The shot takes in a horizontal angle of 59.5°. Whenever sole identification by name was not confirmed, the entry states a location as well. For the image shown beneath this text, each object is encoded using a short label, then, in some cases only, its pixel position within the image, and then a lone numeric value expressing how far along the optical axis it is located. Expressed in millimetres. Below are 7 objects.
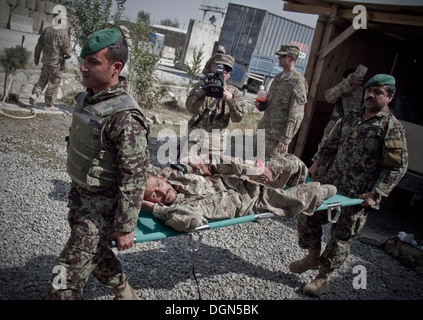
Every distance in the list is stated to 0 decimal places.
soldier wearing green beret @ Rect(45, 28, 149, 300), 2127
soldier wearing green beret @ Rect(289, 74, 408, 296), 3330
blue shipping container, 16828
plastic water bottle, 5141
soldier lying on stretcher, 2748
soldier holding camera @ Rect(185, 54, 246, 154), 4223
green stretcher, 2429
